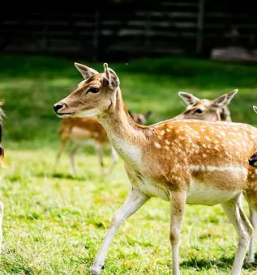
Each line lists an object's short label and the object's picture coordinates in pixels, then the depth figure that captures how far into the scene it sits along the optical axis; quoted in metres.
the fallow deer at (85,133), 32.41
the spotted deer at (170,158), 13.30
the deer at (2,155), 15.00
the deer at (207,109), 19.42
